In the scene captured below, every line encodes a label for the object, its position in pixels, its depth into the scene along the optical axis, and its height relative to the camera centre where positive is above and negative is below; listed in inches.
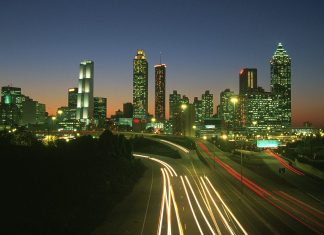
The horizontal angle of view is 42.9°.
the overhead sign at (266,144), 5260.8 -92.3
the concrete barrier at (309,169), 2279.4 -189.4
